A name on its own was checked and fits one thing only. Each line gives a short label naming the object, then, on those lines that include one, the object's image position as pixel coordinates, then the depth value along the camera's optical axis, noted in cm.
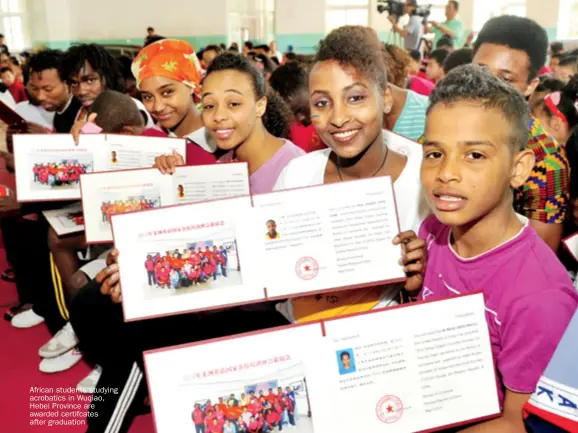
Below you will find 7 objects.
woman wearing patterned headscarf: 263
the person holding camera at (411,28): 939
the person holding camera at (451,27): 846
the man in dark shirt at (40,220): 312
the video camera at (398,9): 942
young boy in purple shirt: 119
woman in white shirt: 167
